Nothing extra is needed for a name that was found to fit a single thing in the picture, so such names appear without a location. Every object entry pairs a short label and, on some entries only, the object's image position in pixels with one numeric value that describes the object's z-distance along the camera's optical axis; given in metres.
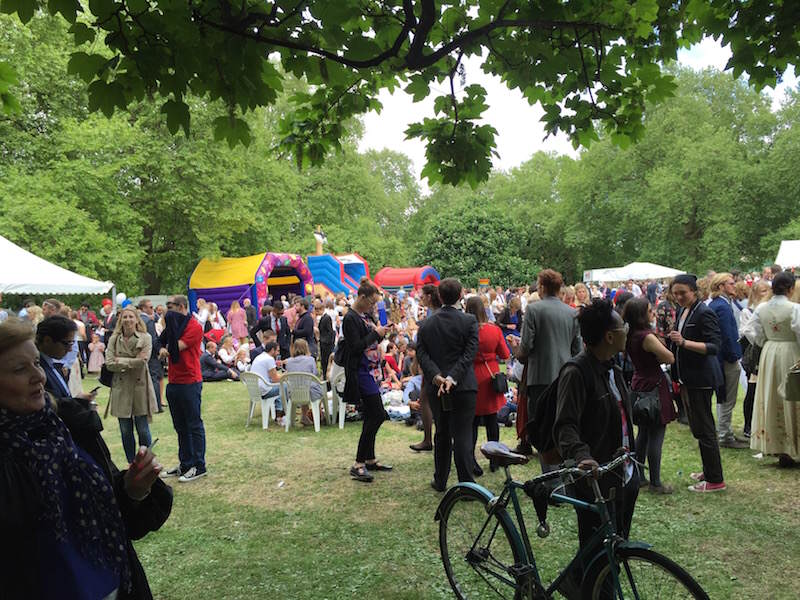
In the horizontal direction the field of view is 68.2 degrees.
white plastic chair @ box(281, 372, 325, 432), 8.76
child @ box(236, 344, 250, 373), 14.34
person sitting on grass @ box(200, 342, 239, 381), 14.31
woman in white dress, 5.96
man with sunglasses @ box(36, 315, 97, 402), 4.36
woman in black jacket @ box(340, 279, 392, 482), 6.21
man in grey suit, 5.60
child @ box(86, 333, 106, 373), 15.98
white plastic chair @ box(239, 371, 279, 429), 9.19
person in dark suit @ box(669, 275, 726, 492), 5.20
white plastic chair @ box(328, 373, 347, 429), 8.79
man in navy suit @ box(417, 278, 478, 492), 5.32
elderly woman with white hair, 1.72
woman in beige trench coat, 6.41
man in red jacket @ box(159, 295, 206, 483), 6.25
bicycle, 2.55
